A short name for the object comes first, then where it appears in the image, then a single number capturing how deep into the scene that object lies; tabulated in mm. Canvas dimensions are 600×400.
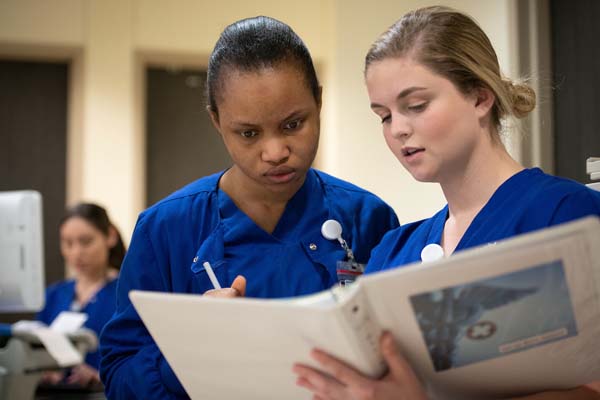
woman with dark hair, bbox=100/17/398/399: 1311
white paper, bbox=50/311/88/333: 3773
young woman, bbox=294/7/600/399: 1056
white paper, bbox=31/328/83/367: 2818
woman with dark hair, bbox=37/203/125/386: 3994
